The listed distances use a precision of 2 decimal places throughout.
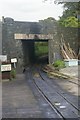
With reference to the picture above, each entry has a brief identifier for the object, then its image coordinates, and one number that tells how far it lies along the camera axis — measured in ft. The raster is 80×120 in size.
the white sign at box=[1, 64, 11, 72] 61.13
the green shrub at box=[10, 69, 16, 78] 64.73
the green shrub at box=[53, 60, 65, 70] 75.80
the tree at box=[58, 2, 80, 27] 123.97
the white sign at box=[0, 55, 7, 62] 67.52
